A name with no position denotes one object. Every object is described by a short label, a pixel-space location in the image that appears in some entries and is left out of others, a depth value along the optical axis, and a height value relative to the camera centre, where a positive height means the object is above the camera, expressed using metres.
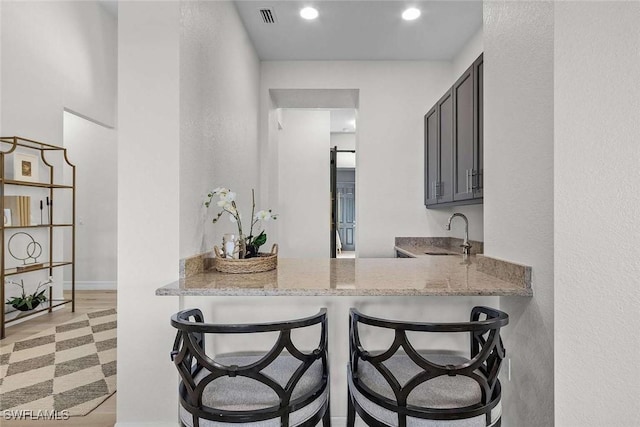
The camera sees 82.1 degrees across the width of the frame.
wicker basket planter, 1.79 -0.25
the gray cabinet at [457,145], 2.42 +0.55
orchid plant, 1.83 -0.01
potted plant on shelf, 3.53 -0.84
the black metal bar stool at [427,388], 1.05 -0.55
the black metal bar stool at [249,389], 1.06 -0.55
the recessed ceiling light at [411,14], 2.85 +1.59
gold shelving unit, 3.24 -0.05
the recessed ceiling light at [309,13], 2.83 +1.58
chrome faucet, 2.92 -0.25
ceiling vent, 2.83 +1.58
